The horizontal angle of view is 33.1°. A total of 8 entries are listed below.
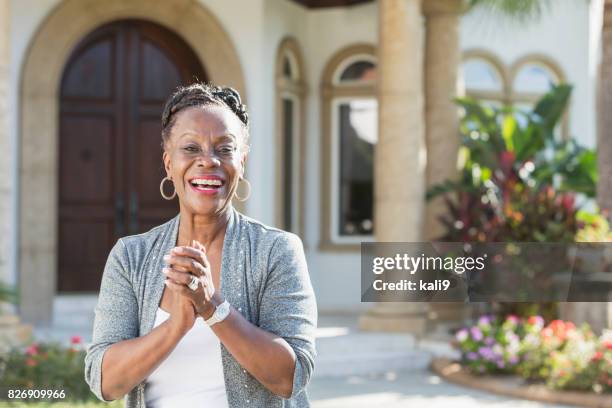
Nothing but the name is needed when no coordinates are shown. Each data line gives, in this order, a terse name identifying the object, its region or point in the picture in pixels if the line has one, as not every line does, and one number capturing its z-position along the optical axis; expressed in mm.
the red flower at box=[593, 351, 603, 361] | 8305
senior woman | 2322
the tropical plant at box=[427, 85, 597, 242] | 10555
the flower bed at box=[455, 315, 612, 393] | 8305
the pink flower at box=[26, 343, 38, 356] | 7586
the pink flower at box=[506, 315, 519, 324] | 9508
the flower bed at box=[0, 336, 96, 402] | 6952
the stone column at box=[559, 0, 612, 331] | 7180
